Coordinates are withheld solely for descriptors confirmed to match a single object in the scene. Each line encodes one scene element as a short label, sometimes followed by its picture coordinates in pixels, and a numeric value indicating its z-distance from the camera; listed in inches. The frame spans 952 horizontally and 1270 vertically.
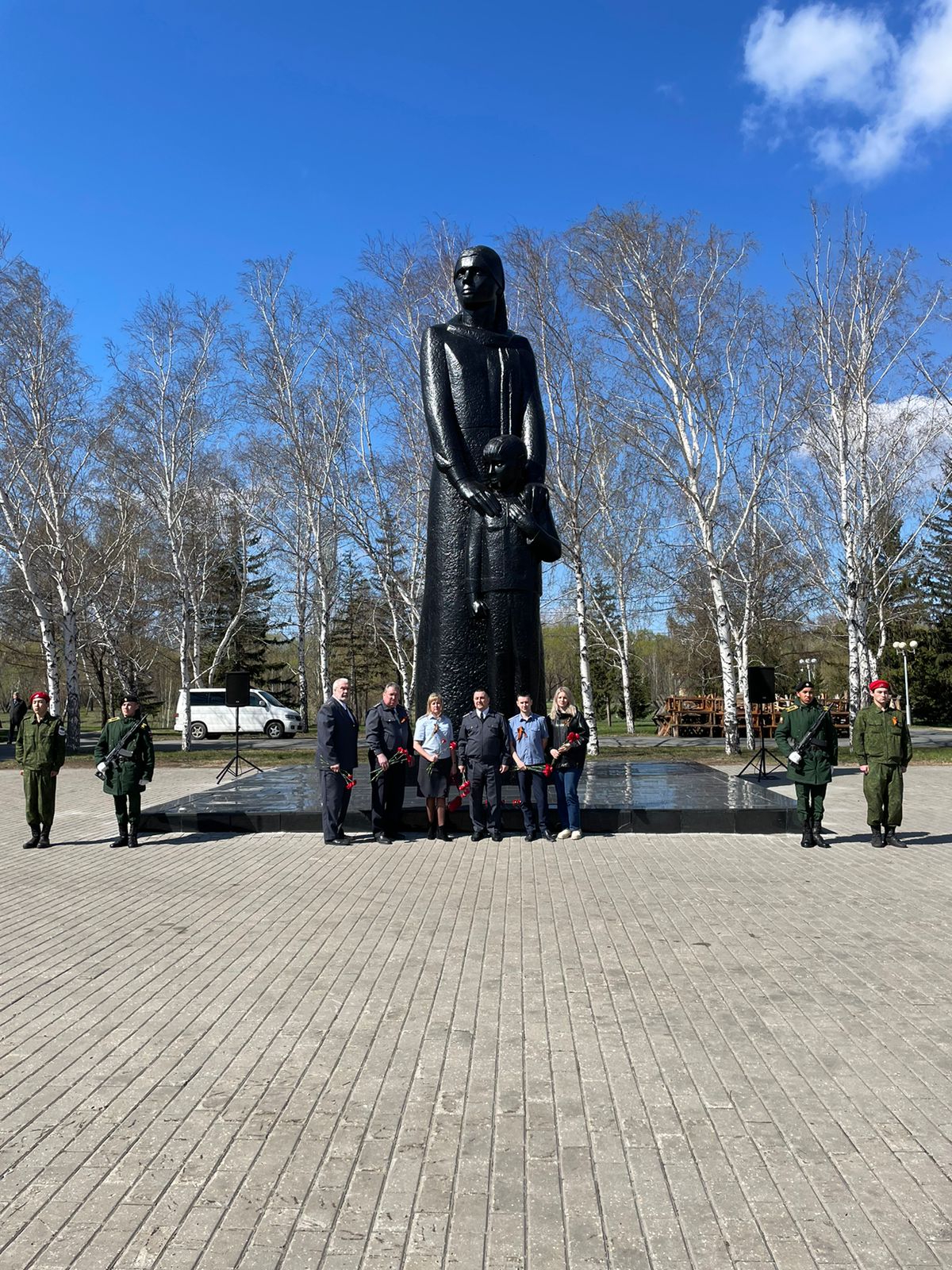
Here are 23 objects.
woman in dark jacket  382.9
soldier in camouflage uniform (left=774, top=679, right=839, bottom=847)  365.4
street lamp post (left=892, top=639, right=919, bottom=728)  1571.1
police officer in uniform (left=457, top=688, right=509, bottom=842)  381.7
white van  1317.7
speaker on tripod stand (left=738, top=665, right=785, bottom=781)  601.0
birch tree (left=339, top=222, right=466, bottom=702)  971.3
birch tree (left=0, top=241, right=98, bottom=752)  914.1
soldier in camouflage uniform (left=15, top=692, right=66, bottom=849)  388.5
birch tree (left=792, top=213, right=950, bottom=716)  842.2
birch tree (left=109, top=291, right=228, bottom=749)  1035.3
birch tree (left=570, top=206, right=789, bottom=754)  800.3
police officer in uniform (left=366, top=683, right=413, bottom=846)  382.6
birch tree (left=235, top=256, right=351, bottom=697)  1050.1
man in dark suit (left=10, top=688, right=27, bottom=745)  932.0
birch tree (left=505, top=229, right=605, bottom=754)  877.2
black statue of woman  436.8
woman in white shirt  387.2
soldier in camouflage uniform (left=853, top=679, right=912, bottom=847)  370.0
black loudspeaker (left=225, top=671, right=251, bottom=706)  625.9
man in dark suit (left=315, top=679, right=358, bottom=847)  377.7
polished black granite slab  406.3
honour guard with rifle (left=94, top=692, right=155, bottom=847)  384.2
